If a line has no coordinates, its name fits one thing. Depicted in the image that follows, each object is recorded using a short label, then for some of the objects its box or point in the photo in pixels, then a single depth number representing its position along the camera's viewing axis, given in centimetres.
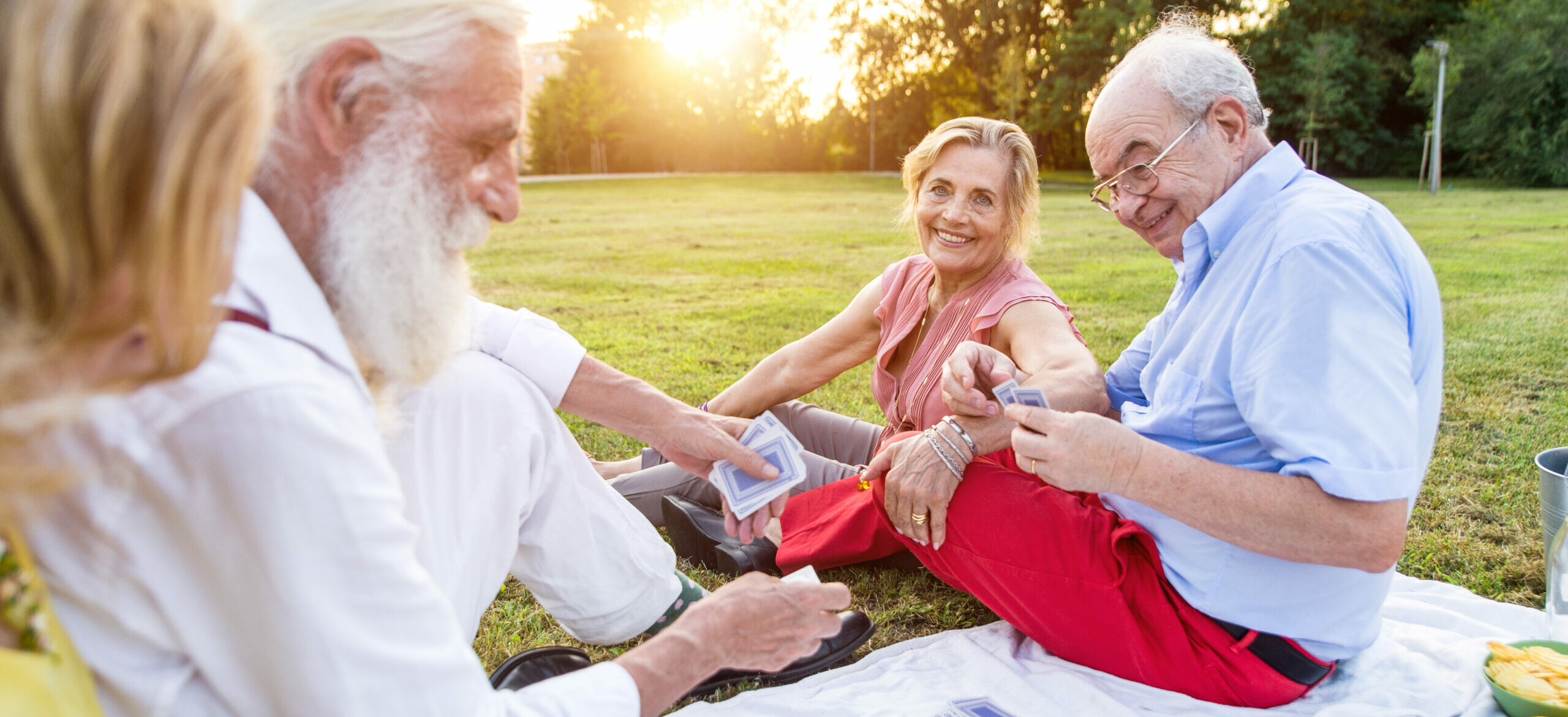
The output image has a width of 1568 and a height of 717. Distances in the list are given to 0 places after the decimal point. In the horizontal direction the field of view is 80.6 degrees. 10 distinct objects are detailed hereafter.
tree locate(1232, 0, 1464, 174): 3341
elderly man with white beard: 104
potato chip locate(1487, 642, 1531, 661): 217
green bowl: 200
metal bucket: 248
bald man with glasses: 176
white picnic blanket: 227
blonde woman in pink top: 299
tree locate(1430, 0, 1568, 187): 2878
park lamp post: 2603
